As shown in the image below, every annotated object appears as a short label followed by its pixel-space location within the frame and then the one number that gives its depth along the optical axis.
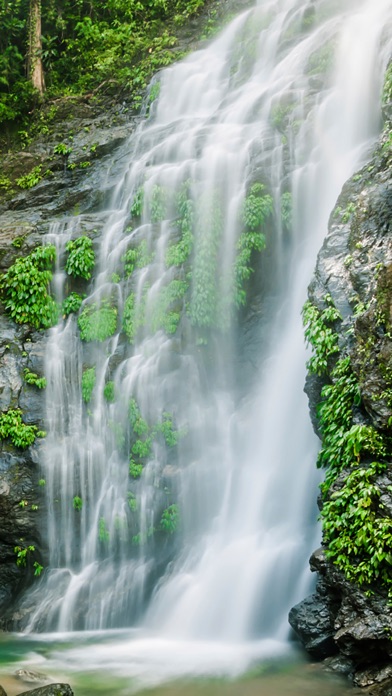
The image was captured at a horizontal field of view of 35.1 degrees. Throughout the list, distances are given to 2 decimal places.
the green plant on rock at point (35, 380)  11.26
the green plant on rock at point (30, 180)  14.80
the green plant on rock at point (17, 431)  10.73
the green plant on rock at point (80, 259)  12.44
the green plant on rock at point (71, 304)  12.16
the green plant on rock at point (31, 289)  12.04
